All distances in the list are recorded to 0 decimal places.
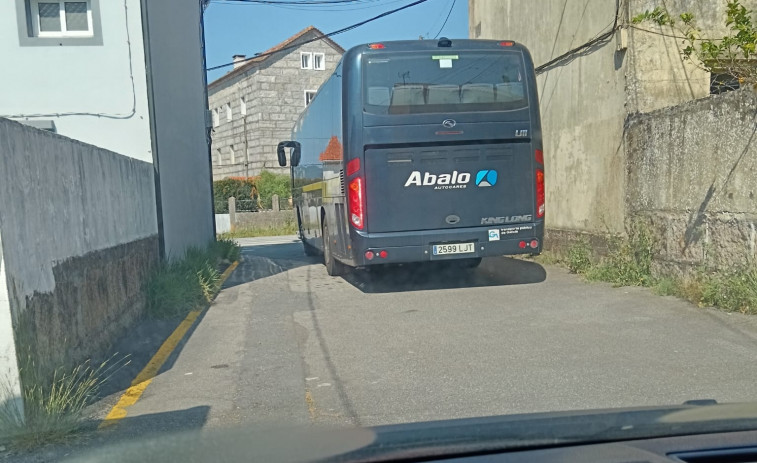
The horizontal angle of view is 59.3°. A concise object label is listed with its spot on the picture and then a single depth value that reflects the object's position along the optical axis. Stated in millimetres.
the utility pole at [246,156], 40688
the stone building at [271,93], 39062
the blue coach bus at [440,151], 8859
